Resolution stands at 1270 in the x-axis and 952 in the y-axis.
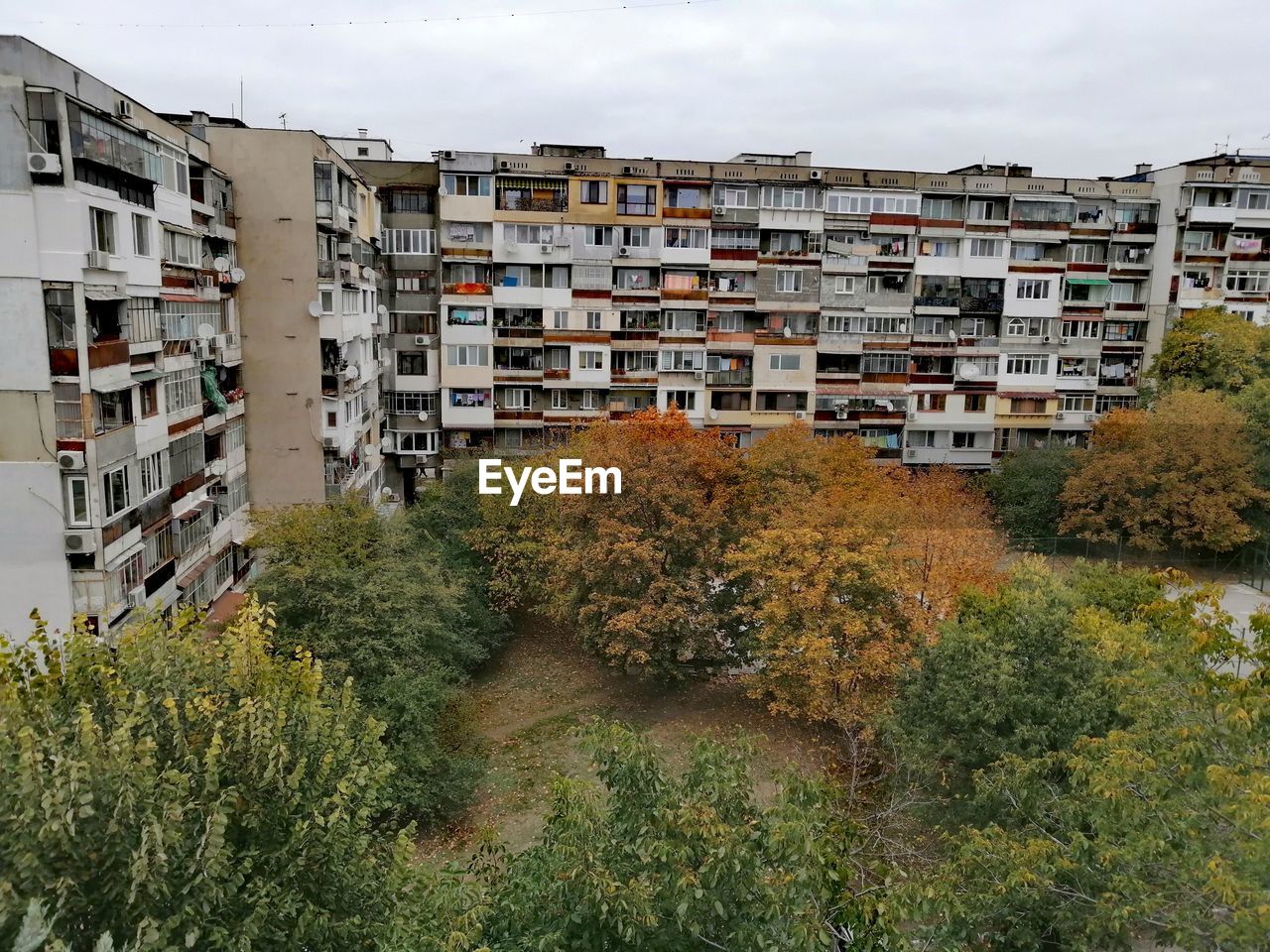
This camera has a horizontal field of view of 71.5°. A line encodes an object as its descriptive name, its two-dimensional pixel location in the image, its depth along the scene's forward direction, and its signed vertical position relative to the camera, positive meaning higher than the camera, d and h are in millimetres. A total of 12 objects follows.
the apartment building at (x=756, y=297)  37906 +1502
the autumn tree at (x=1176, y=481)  34094 -5695
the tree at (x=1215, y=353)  38594 -707
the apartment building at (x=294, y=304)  27062 +637
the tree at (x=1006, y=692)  15773 -6599
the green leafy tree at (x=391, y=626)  19703 -7363
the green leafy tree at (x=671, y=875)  8211 -5262
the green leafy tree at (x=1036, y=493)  39062 -7023
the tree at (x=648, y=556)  23766 -6285
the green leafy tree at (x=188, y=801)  7180 -4344
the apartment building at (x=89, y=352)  16281 -620
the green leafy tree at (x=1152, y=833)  9320 -5818
